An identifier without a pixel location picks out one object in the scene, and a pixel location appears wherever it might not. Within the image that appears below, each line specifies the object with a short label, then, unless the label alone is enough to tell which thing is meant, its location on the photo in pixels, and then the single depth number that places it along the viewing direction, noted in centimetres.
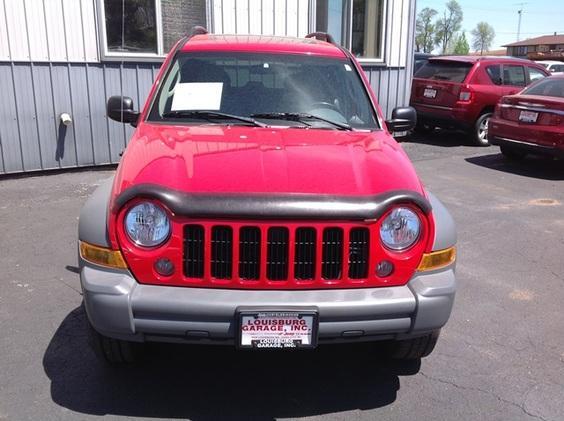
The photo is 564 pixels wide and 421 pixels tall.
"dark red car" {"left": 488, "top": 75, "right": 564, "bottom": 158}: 843
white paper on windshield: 375
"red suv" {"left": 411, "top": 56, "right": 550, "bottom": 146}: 1107
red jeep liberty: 254
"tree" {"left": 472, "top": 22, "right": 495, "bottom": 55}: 10950
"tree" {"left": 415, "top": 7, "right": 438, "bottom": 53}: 9100
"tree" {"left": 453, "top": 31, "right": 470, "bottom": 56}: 9294
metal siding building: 730
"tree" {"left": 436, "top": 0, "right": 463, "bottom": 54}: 9944
